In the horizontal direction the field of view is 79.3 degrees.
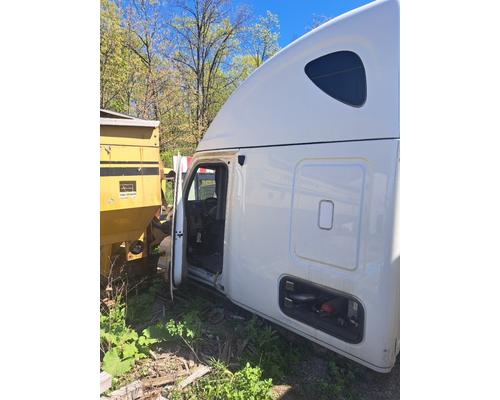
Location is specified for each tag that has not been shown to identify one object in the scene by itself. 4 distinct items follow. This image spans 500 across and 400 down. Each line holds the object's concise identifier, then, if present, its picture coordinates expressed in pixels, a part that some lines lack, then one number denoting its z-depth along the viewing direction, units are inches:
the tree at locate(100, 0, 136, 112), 513.7
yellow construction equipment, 133.1
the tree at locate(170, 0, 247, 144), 700.0
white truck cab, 80.8
